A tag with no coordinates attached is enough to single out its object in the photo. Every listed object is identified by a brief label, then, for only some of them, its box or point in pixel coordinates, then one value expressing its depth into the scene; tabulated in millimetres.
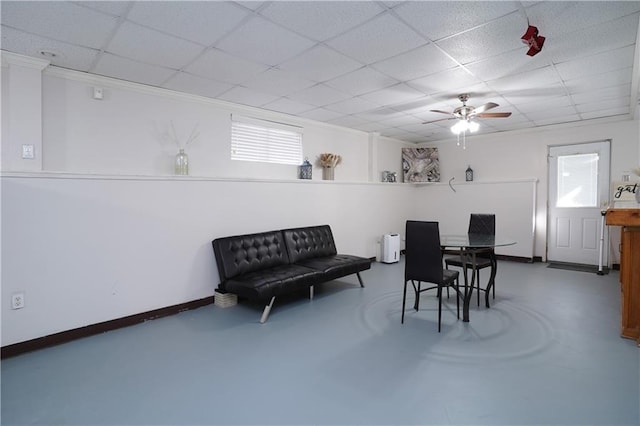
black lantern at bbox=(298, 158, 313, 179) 5156
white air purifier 6199
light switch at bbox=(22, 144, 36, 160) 2836
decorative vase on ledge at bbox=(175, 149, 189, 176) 3795
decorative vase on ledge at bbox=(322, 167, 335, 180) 5547
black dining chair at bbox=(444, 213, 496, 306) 3996
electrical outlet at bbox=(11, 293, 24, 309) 2717
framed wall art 7305
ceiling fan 4109
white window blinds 4480
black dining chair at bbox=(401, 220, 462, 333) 3139
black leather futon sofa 3465
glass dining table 3350
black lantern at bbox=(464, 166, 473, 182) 6914
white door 5547
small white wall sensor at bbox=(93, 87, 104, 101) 3268
